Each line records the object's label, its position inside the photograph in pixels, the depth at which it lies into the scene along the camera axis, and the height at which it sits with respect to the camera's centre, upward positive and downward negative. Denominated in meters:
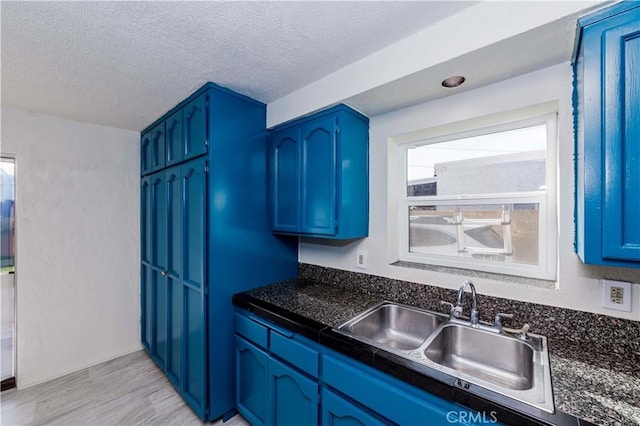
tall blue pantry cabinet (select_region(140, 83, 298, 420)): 1.78 -0.16
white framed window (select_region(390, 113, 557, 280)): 1.43 +0.09
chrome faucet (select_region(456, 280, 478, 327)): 1.36 -0.45
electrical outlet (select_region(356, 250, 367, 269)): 1.96 -0.35
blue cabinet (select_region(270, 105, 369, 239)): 1.73 +0.26
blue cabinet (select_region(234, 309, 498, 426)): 1.02 -0.82
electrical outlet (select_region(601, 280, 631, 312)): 1.10 -0.35
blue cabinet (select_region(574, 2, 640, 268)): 0.87 +0.25
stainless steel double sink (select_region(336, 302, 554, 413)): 0.92 -0.63
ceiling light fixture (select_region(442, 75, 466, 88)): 1.38 +0.69
